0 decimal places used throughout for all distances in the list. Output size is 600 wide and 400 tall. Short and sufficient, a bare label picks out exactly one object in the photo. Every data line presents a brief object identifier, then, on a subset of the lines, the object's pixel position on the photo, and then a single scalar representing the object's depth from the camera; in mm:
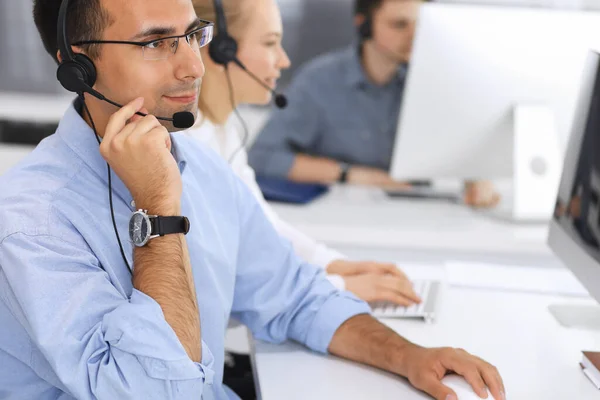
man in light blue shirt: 1448
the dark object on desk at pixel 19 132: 3417
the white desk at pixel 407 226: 2268
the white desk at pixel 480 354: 1626
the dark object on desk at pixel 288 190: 2498
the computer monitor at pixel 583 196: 1777
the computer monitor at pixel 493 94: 2243
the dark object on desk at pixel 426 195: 2612
